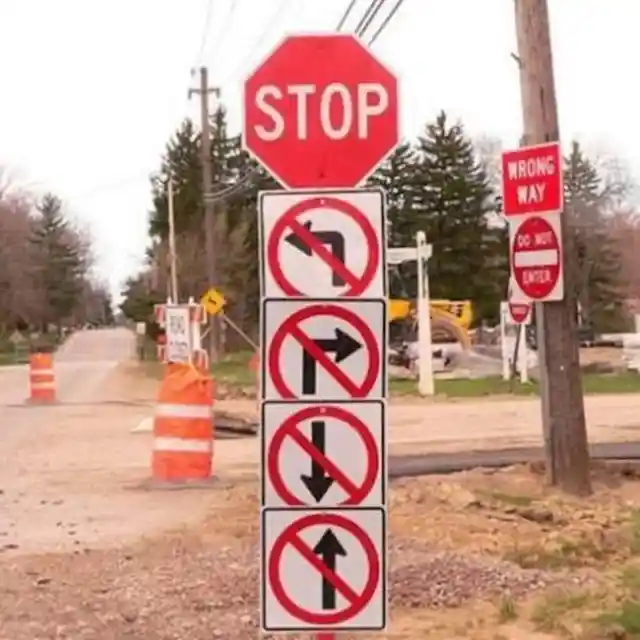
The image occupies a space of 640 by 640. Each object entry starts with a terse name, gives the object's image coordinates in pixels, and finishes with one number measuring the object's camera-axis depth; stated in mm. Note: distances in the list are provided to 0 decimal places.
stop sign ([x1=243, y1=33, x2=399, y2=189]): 5332
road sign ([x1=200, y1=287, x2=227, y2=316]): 36466
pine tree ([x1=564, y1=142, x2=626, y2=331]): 83000
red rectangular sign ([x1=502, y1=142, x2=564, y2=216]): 11812
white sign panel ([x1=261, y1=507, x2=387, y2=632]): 5090
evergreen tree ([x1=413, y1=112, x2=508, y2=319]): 79500
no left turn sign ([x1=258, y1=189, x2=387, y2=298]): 5078
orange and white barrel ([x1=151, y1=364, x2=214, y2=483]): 14352
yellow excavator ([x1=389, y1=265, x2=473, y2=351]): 49344
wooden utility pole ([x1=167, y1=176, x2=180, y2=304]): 54750
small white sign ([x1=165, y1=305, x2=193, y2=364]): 26969
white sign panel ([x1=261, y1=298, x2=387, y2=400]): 5059
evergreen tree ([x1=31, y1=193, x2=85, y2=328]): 124438
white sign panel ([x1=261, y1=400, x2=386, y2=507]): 5055
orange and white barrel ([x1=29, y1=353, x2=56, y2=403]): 32719
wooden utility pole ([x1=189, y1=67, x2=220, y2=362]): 49188
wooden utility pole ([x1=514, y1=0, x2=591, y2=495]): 12312
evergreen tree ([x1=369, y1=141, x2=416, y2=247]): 78938
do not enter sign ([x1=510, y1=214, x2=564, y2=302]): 11852
